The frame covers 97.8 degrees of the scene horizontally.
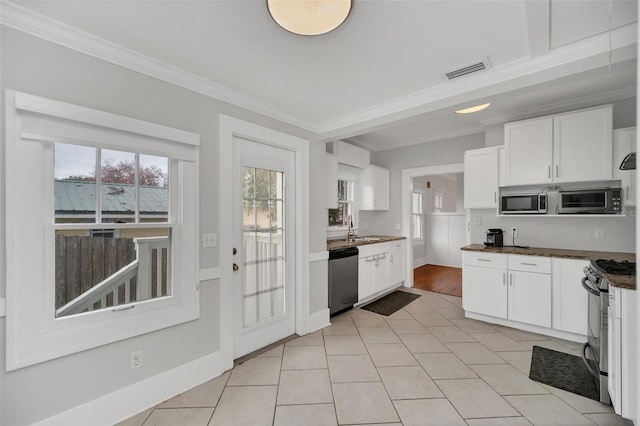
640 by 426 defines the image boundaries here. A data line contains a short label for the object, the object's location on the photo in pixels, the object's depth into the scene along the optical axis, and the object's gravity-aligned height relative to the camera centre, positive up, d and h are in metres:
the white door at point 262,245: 2.75 -0.35
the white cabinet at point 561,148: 3.00 +0.73
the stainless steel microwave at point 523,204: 3.36 +0.10
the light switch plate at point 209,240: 2.36 -0.24
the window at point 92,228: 1.56 -0.10
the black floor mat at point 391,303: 4.05 -1.42
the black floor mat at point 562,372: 2.21 -1.40
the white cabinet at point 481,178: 3.77 +0.46
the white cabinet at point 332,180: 4.13 +0.48
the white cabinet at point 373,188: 5.05 +0.43
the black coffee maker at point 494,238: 3.76 -0.36
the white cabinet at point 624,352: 1.69 -0.87
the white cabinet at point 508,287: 3.12 -0.90
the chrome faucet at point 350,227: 4.85 -0.27
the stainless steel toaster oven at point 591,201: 2.97 +0.11
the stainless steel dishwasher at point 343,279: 3.68 -0.91
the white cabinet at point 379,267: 4.16 -0.90
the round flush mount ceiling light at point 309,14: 1.44 +1.06
